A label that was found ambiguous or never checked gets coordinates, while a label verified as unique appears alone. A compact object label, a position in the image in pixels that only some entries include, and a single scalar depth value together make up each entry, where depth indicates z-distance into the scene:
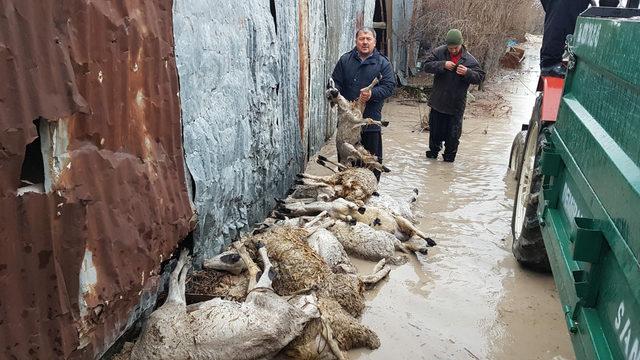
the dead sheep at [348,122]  6.18
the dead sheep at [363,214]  4.98
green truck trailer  1.71
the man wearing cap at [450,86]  7.59
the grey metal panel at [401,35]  13.59
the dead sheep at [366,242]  4.61
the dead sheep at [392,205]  5.38
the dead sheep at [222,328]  2.79
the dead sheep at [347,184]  5.35
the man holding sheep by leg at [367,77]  6.33
